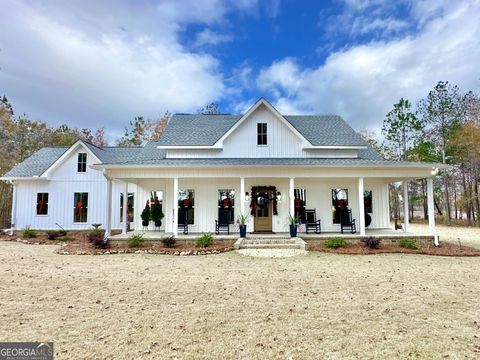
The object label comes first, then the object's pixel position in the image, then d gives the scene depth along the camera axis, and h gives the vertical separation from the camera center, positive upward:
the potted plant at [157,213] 14.79 -0.45
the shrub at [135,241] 11.57 -1.50
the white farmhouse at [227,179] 12.55 +1.27
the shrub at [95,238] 11.59 -1.38
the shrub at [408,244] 11.08 -1.69
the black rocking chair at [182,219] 14.14 -0.74
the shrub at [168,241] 11.43 -1.50
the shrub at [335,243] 11.16 -1.62
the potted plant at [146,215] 14.88 -0.56
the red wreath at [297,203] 13.89 +0.00
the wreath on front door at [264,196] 14.20 +0.38
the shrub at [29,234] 15.20 -1.53
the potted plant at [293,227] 12.20 -1.04
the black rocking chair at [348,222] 13.75 -0.95
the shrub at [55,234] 14.64 -1.54
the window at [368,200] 14.91 +0.13
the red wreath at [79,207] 16.91 -0.11
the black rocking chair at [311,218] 13.83 -0.77
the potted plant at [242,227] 12.31 -1.04
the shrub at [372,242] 10.91 -1.55
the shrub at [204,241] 11.34 -1.50
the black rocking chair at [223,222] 13.41 -0.87
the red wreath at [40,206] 16.92 -0.03
